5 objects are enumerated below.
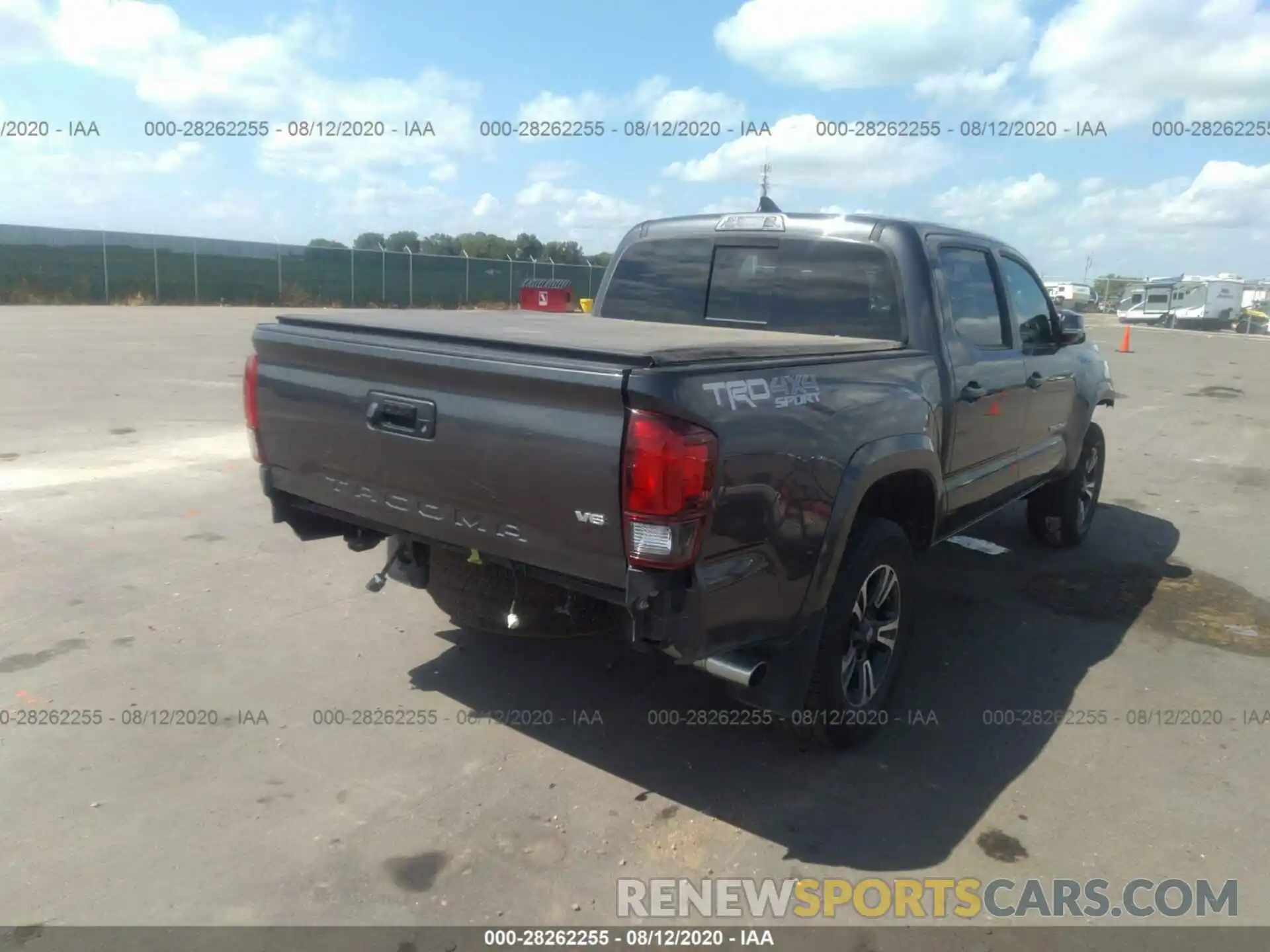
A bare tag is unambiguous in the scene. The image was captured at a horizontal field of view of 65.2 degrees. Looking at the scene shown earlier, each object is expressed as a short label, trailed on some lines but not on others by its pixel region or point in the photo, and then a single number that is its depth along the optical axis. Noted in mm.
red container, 19891
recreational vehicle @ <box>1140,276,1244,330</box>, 49438
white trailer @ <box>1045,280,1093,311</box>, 59419
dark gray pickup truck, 2920
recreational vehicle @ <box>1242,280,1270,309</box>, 66438
